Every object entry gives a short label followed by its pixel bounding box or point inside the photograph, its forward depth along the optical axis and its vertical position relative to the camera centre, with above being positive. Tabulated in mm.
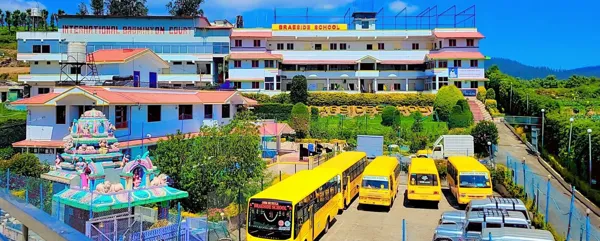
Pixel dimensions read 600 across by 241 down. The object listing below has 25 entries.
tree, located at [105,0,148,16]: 73188 +16478
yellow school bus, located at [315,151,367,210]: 22719 -2661
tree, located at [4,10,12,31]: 104631 +20928
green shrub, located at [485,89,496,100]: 52438 +2490
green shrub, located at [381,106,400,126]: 44519 +135
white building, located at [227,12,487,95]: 55812 +6957
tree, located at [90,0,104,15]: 73875 +16496
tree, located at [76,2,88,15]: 72112 +15831
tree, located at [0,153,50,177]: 22891 -2381
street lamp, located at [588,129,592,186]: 24688 -1413
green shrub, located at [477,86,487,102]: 52594 +2727
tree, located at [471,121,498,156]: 35875 -1317
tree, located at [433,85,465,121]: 47469 +1758
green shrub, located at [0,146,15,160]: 27325 -2214
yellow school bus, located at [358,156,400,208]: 22359 -3261
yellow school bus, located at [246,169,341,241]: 15164 -3083
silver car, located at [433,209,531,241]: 15750 -3422
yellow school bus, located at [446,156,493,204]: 22531 -3049
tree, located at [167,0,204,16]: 72750 +16232
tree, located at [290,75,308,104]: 52125 +2830
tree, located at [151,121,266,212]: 21422 -2158
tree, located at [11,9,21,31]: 104000 +20983
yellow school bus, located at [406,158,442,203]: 23141 -3248
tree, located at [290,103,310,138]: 42938 -458
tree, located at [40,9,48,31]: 78656 +16423
